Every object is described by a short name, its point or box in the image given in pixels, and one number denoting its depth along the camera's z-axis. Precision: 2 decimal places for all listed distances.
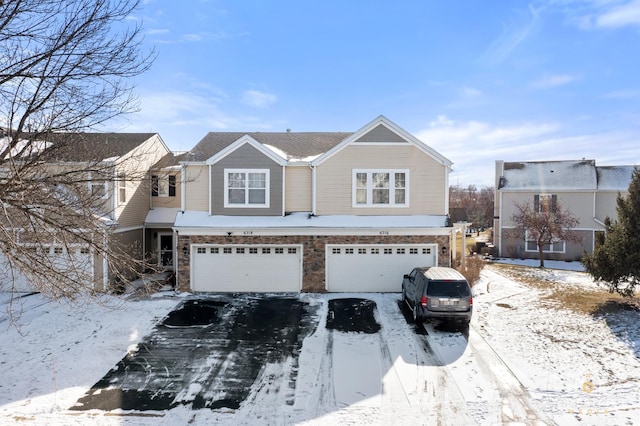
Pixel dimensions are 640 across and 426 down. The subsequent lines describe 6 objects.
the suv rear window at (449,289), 10.55
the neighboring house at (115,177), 7.07
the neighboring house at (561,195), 25.34
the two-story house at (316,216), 14.97
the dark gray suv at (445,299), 10.48
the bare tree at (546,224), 23.03
